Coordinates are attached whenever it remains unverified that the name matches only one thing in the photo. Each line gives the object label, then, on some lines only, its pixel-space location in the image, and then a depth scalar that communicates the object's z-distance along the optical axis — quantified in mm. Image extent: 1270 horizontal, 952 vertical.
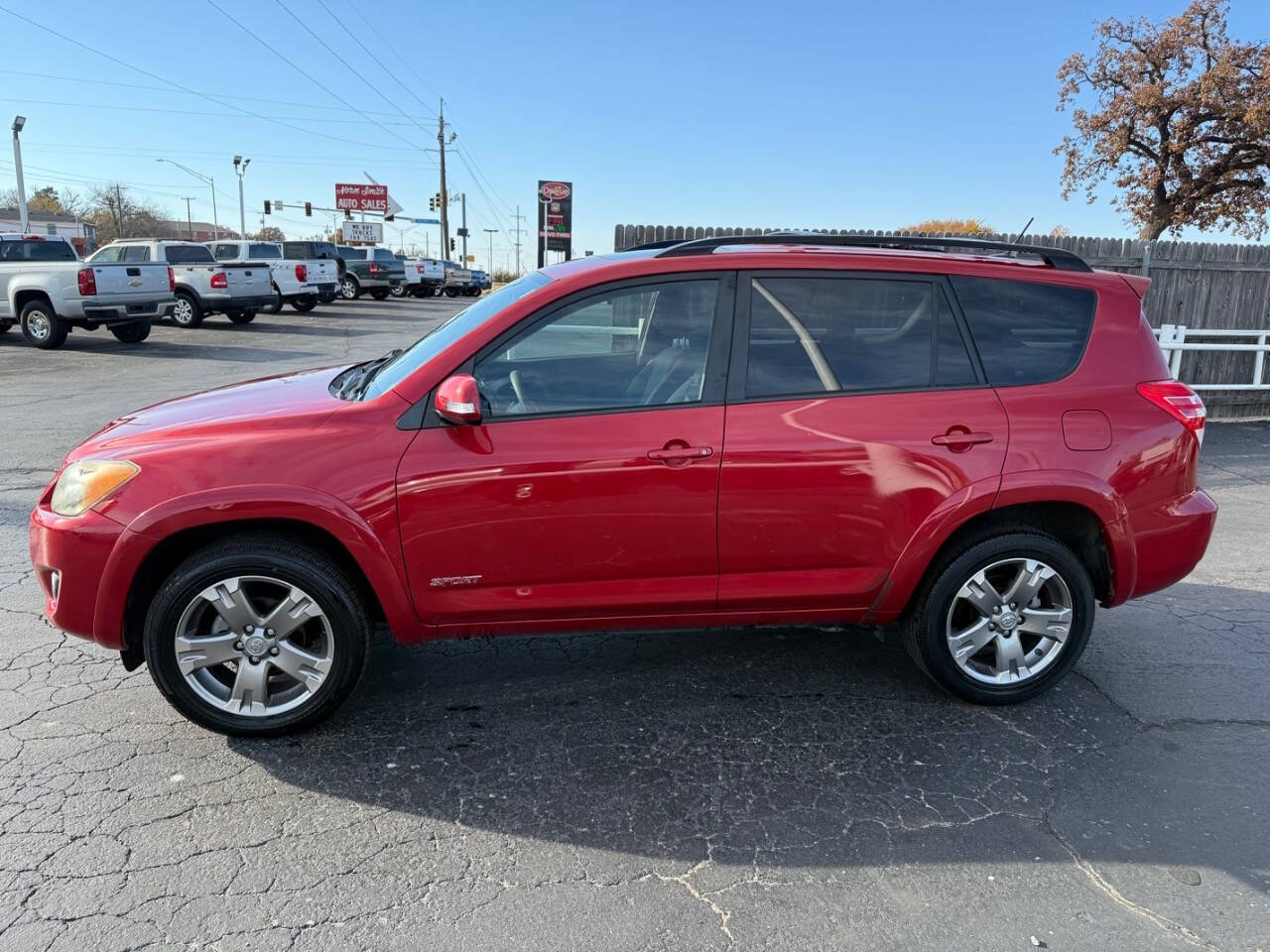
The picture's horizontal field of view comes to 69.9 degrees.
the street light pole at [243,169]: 59844
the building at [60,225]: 64838
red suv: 3303
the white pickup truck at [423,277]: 37438
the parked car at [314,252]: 27200
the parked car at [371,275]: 34250
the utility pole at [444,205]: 57116
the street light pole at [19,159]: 36688
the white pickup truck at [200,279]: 19797
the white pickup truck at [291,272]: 23484
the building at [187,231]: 93419
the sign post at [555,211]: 16391
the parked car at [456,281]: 44131
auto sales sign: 75312
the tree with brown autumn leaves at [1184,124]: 27203
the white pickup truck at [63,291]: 15578
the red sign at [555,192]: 16453
